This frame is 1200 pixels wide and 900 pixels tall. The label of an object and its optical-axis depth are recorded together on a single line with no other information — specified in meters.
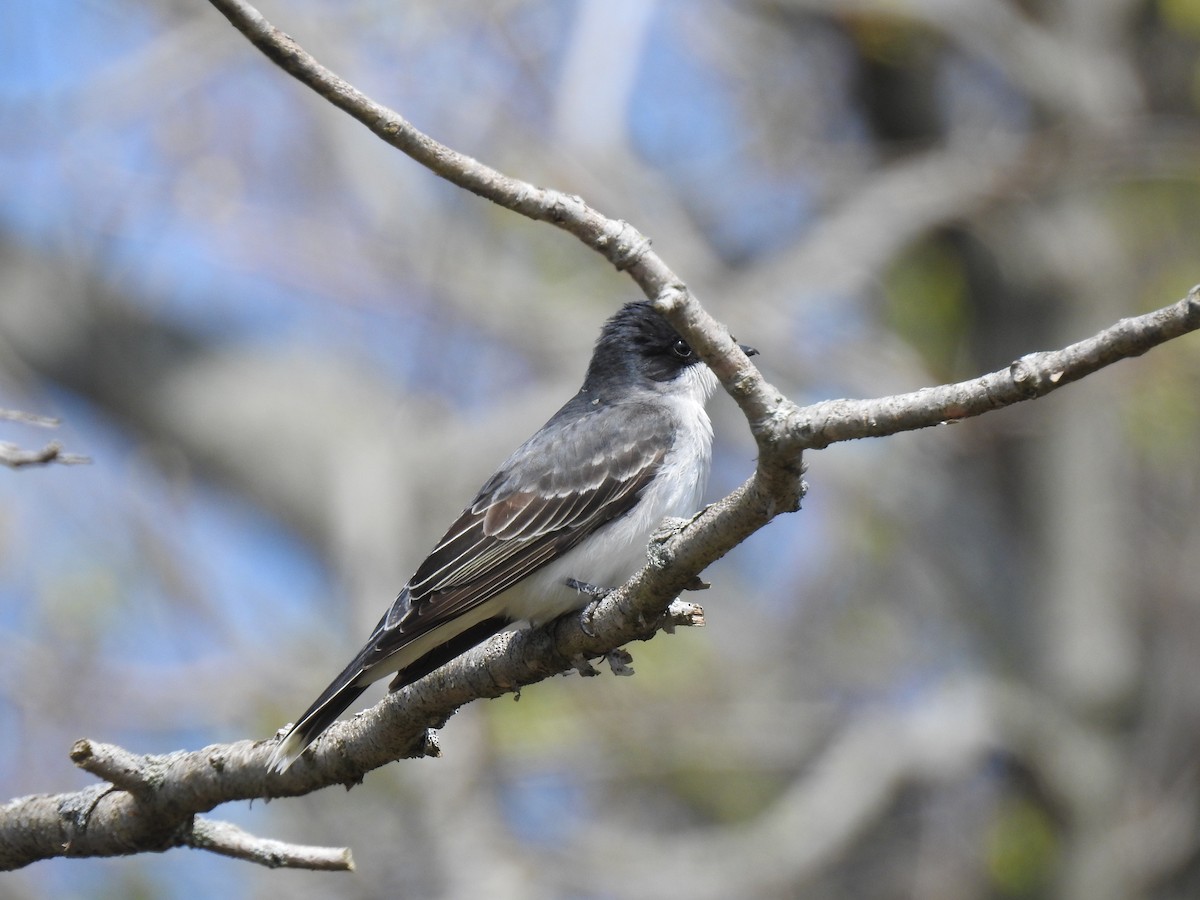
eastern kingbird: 9.59
